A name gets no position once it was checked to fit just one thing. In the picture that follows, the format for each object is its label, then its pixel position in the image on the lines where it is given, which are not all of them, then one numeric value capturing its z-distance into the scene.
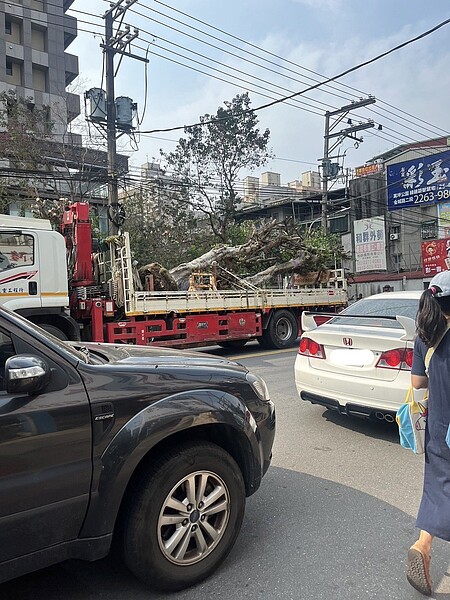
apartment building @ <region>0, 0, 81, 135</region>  35.69
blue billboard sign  28.09
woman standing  2.39
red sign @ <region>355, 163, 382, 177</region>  37.12
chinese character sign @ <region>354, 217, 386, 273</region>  34.16
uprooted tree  12.71
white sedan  4.38
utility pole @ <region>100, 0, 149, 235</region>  14.06
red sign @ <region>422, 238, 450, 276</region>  29.59
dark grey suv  2.00
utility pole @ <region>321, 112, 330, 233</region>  23.19
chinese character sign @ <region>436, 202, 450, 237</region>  31.31
